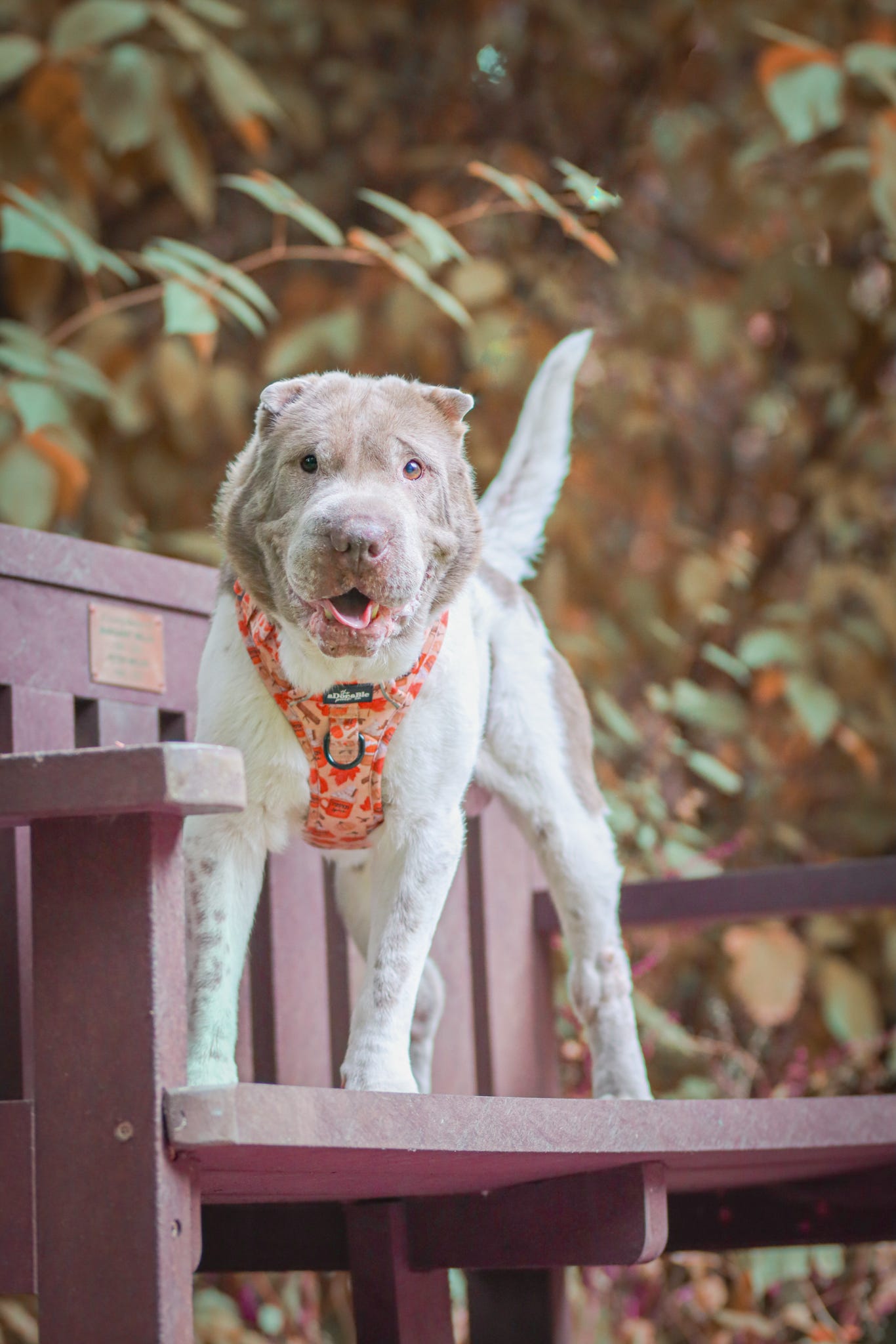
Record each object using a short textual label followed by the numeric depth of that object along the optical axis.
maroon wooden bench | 2.86
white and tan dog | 3.64
